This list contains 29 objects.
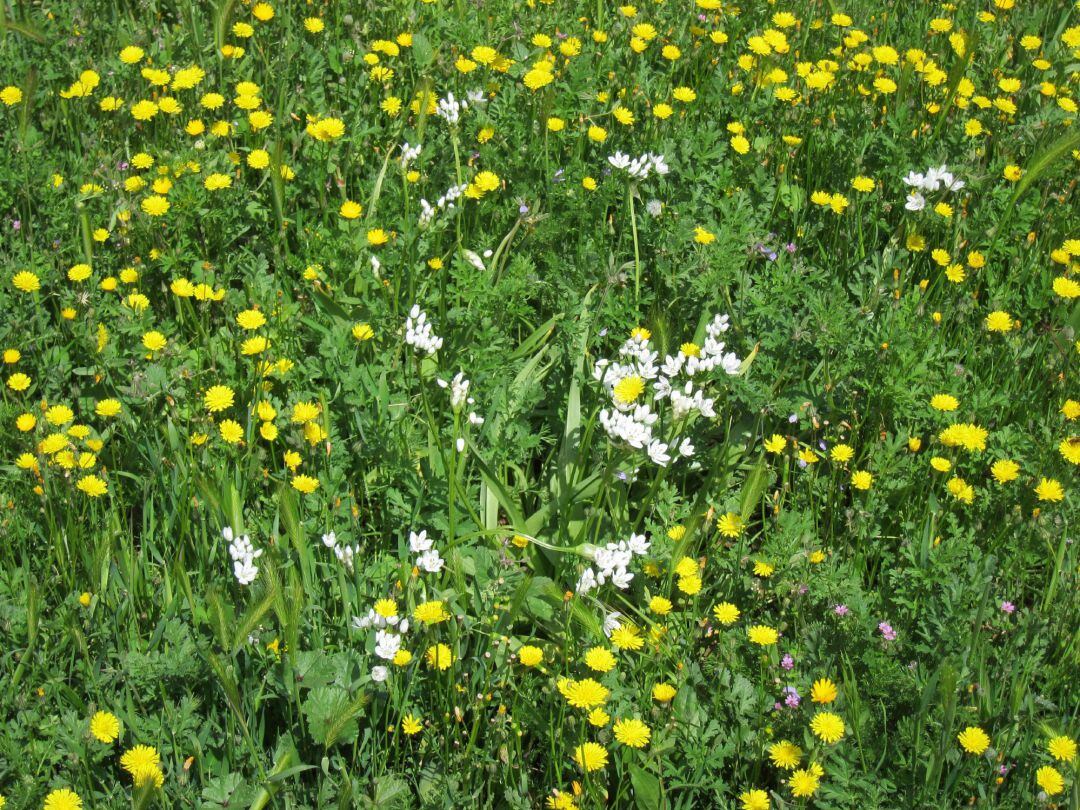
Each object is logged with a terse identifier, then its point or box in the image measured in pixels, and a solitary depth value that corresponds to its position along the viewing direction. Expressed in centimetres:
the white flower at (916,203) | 328
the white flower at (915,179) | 328
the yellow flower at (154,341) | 289
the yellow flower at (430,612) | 219
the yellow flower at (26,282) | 302
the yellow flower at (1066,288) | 327
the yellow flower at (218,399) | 280
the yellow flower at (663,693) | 223
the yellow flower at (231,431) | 271
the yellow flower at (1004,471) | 277
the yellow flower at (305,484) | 261
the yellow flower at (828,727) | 215
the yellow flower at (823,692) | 222
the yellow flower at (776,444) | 281
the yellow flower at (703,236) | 316
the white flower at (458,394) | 241
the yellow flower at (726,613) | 243
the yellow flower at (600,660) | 224
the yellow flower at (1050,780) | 210
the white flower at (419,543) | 235
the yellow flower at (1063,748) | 215
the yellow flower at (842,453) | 273
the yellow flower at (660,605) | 239
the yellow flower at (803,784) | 211
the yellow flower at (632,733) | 215
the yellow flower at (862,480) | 269
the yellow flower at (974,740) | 215
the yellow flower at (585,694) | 215
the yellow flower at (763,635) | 233
